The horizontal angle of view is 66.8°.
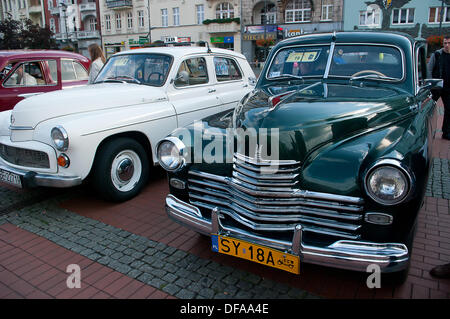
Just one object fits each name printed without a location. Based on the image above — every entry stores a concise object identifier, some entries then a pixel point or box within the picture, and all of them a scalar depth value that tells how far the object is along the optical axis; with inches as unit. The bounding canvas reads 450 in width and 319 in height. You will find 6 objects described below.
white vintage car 145.6
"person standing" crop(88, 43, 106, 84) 245.8
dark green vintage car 84.3
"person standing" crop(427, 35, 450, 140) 254.1
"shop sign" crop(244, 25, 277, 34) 1283.2
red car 261.9
